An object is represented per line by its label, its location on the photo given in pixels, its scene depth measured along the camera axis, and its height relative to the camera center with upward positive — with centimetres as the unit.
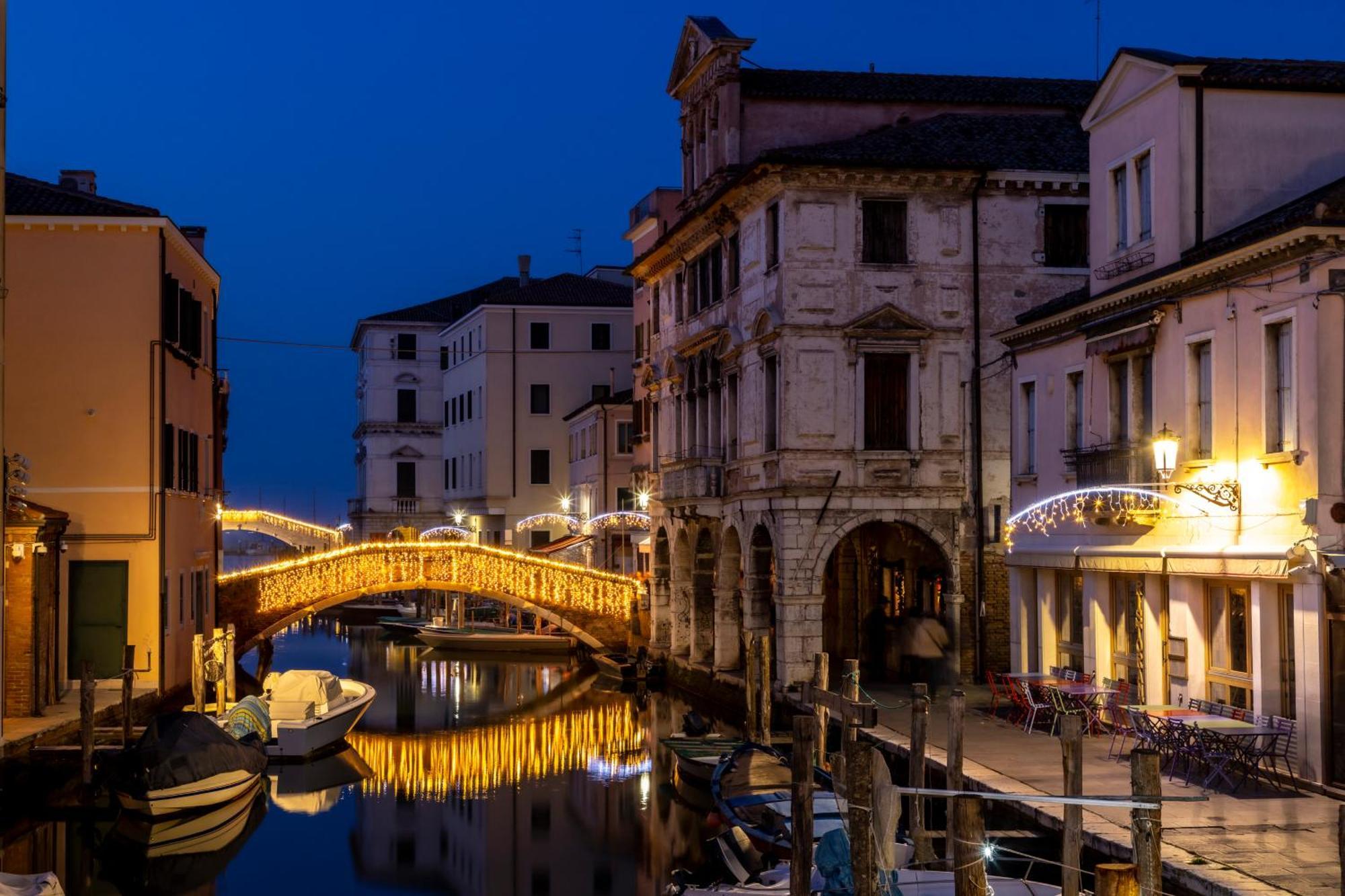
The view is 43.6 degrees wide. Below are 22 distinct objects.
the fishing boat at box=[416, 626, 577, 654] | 4794 -398
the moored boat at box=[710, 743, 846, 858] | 1786 -342
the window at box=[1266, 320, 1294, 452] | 1811 +127
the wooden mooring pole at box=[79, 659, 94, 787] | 2169 -285
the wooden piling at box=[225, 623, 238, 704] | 3150 -310
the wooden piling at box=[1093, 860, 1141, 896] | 1038 -233
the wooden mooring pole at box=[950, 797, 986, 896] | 1212 -255
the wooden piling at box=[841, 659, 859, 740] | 2230 -239
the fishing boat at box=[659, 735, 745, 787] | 2422 -366
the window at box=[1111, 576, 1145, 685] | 2173 -162
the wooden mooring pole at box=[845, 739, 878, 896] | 1259 -241
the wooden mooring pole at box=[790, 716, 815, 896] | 1384 -268
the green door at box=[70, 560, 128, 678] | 2809 -176
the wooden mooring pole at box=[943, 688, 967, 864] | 1698 -237
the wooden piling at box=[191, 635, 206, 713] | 2928 -297
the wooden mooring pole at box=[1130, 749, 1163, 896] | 1180 -229
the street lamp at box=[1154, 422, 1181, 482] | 1992 +62
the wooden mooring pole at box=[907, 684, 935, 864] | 1739 -256
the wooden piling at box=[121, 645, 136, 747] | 2366 -268
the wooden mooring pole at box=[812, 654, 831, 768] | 2300 -287
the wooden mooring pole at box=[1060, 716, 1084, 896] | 1282 -231
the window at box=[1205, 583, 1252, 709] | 1906 -163
